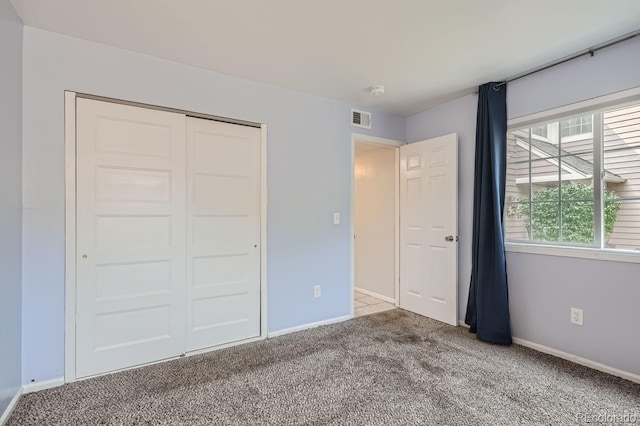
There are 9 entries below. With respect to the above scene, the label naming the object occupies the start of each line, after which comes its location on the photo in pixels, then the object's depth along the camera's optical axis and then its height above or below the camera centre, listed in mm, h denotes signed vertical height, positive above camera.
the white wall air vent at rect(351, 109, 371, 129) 3545 +1061
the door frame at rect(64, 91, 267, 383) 2195 -163
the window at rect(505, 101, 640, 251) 2334 +270
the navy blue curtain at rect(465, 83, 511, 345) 2883 -61
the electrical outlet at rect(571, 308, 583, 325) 2467 -795
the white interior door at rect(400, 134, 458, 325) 3332 -159
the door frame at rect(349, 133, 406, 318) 3715 +224
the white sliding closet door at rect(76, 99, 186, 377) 2270 -184
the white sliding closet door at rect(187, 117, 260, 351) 2686 -180
